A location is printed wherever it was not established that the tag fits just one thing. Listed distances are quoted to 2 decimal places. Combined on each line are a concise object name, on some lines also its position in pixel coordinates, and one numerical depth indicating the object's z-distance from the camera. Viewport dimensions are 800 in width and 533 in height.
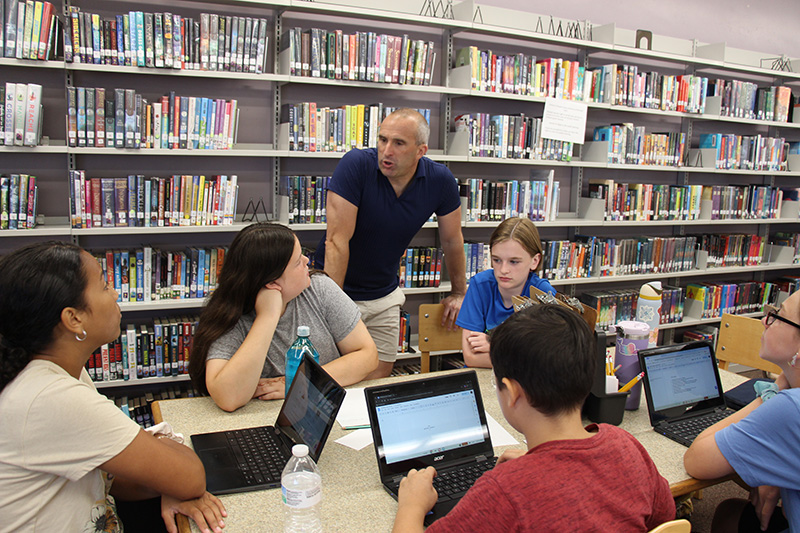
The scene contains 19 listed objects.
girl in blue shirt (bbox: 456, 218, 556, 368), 2.21
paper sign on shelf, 3.80
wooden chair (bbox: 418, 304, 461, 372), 2.62
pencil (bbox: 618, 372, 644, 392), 1.75
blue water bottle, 1.76
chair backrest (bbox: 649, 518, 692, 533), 1.00
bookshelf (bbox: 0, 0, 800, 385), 3.04
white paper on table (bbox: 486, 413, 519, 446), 1.60
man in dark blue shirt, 2.69
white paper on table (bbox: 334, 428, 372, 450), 1.56
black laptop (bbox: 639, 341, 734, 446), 1.74
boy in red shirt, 0.98
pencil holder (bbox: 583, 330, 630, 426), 1.71
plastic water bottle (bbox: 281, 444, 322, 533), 1.15
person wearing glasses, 1.30
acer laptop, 1.37
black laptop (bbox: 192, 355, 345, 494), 1.36
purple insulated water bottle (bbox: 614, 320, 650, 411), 1.82
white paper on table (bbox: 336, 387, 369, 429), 1.67
